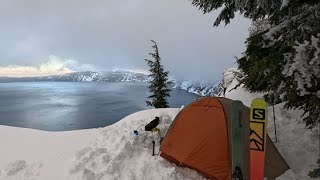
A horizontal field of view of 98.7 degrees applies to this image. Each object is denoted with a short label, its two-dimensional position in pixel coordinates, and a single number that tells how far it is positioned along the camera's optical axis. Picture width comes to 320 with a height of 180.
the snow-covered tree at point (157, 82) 15.08
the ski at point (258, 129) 2.58
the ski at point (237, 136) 2.81
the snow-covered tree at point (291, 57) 2.28
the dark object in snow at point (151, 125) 4.71
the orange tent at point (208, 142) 3.33
